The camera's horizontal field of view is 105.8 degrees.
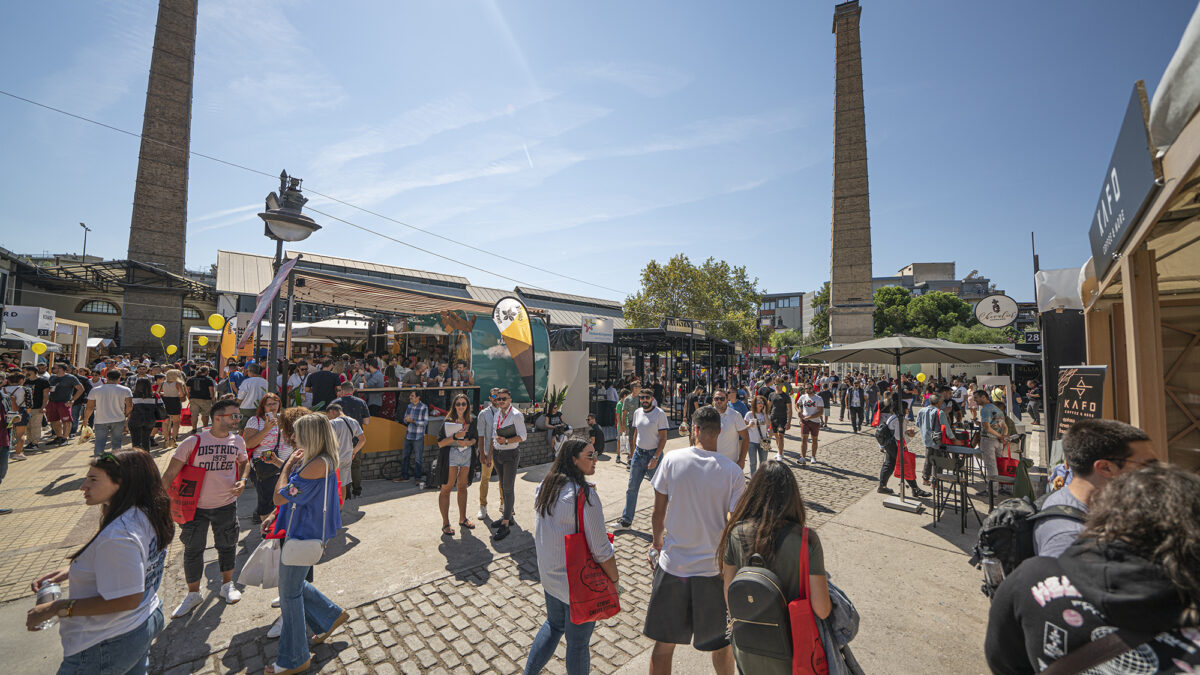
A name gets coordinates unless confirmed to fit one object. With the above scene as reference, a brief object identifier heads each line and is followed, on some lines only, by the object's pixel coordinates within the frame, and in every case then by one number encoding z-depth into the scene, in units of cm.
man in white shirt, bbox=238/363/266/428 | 782
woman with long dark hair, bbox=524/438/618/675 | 262
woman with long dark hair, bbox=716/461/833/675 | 204
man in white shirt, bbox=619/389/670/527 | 614
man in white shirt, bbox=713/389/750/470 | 628
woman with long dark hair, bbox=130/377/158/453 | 831
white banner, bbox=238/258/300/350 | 648
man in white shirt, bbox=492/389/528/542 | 579
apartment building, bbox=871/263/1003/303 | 7625
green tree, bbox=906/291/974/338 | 4219
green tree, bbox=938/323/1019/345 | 3953
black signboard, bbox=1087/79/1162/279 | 223
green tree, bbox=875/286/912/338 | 4356
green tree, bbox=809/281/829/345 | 5054
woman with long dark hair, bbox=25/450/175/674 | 212
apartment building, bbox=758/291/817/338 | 9775
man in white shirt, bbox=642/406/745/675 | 274
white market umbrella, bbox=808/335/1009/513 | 938
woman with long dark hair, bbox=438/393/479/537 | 564
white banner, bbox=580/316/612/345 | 1435
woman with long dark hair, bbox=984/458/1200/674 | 115
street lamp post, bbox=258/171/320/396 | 601
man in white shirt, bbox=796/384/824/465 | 986
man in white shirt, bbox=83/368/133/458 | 802
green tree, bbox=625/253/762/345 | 3797
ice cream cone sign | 972
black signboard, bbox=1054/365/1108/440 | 403
